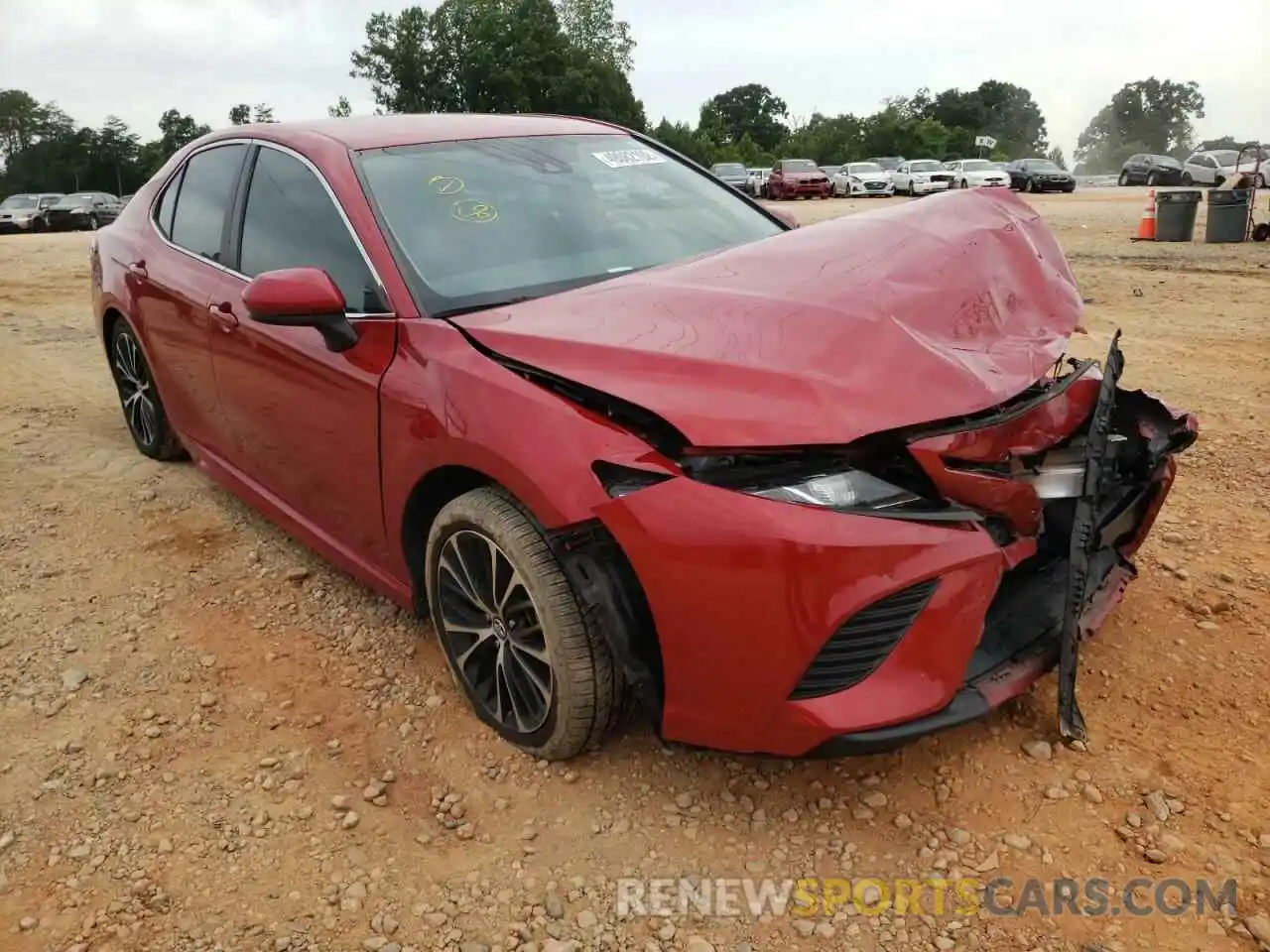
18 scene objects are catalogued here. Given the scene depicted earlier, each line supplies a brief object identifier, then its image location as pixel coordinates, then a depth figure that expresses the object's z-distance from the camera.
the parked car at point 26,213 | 27.94
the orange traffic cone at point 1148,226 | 13.94
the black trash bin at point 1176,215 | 13.42
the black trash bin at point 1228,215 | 12.81
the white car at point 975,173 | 29.42
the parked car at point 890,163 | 38.62
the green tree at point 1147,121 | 106.69
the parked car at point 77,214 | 28.16
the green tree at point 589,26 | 64.06
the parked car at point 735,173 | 34.85
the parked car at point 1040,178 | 31.73
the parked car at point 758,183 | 34.97
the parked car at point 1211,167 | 30.23
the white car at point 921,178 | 31.64
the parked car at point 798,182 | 32.97
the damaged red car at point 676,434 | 2.07
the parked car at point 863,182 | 33.62
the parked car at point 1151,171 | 33.50
